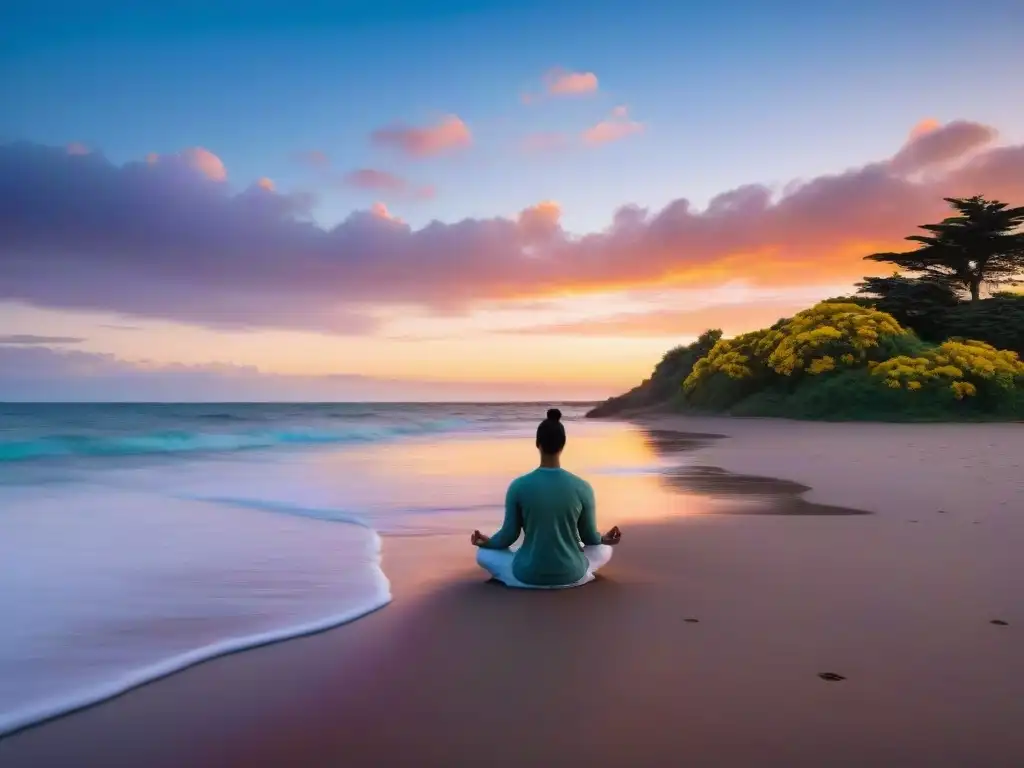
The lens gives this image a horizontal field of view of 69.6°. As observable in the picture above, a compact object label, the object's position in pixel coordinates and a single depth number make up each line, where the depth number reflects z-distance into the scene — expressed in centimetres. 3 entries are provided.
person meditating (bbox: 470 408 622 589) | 514
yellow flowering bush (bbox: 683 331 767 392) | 3912
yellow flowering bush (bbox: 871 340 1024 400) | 2981
